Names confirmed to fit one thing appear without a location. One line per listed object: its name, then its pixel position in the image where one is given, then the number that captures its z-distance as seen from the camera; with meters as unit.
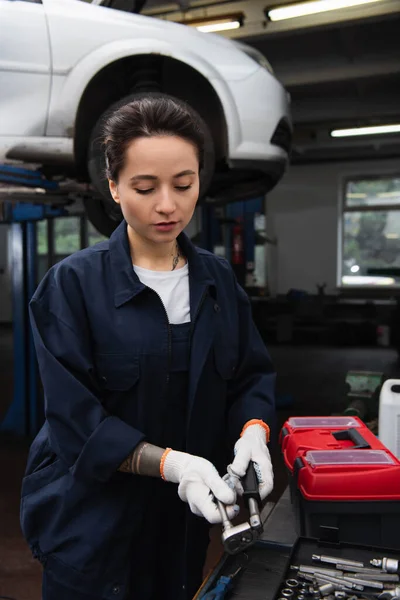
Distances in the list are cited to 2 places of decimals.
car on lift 2.60
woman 0.99
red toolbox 1.03
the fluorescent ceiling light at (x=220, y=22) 4.02
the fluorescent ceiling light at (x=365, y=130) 6.63
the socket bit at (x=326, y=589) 0.87
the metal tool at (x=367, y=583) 0.90
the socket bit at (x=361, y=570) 0.93
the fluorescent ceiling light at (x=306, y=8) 3.68
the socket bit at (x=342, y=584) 0.89
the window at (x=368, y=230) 9.73
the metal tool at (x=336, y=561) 0.96
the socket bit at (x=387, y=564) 0.94
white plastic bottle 1.36
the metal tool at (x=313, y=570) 0.93
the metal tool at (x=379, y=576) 0.92
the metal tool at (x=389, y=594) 0.86
